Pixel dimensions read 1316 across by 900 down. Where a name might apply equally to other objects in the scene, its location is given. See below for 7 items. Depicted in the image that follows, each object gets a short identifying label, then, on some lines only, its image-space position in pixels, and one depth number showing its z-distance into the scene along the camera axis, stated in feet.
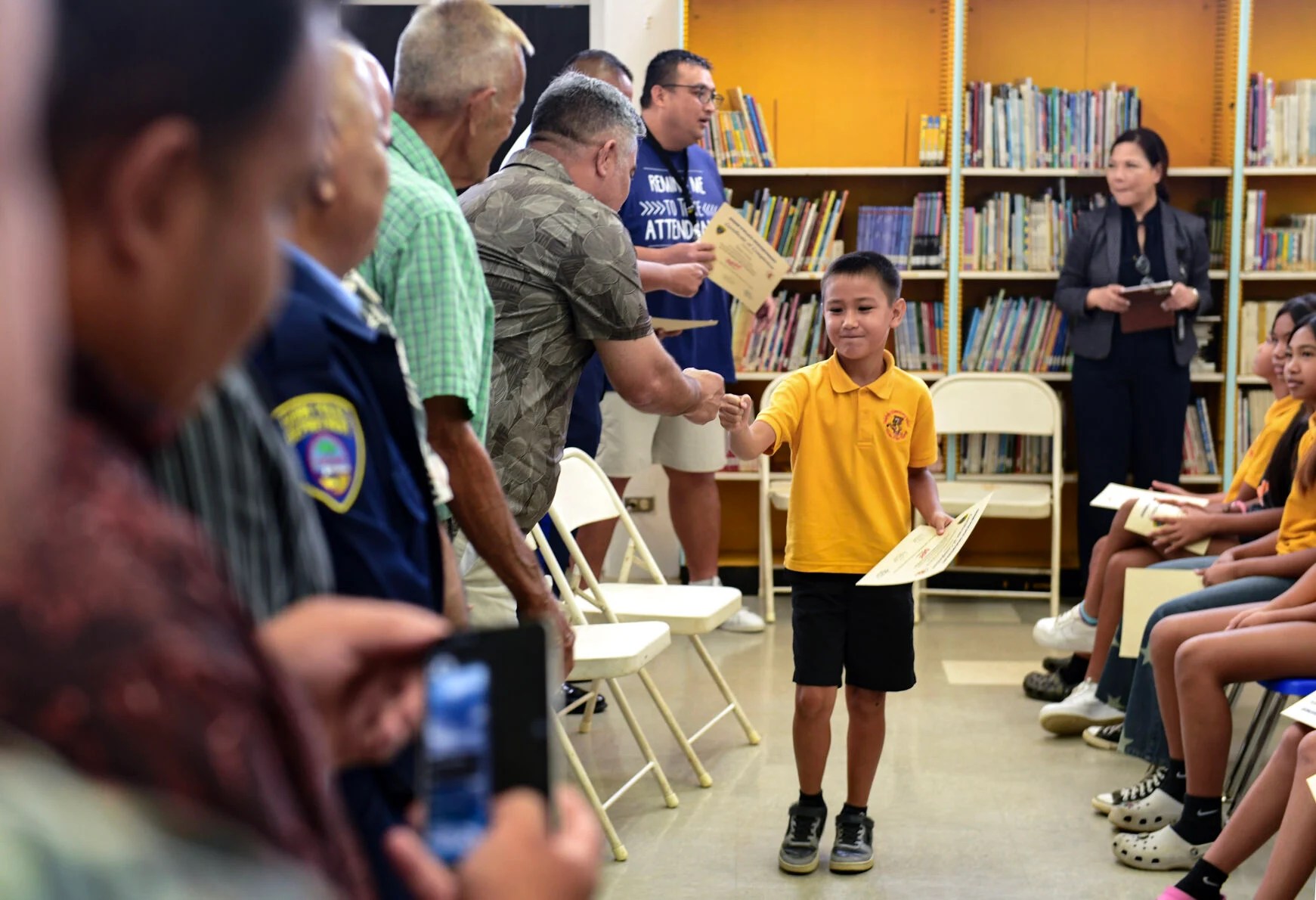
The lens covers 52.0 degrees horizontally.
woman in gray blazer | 17.04
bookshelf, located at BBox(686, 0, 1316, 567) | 18.47
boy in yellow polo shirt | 9.65
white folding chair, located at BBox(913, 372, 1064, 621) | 17.51
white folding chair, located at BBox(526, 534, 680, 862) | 9.73
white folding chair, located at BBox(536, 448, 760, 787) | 11.37
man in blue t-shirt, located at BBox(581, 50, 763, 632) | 14.85
